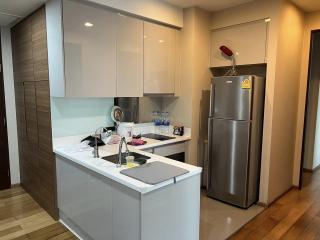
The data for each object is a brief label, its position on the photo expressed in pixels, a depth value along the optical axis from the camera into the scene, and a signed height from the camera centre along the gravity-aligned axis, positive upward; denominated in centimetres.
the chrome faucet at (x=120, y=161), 194 -57
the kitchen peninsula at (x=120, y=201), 161 -84
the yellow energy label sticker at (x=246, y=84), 271 +11
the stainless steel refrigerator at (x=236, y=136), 278 -53
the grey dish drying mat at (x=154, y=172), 164 -59
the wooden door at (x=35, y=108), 255 -19
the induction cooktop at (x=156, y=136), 311 -59
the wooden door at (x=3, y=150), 329 -84
